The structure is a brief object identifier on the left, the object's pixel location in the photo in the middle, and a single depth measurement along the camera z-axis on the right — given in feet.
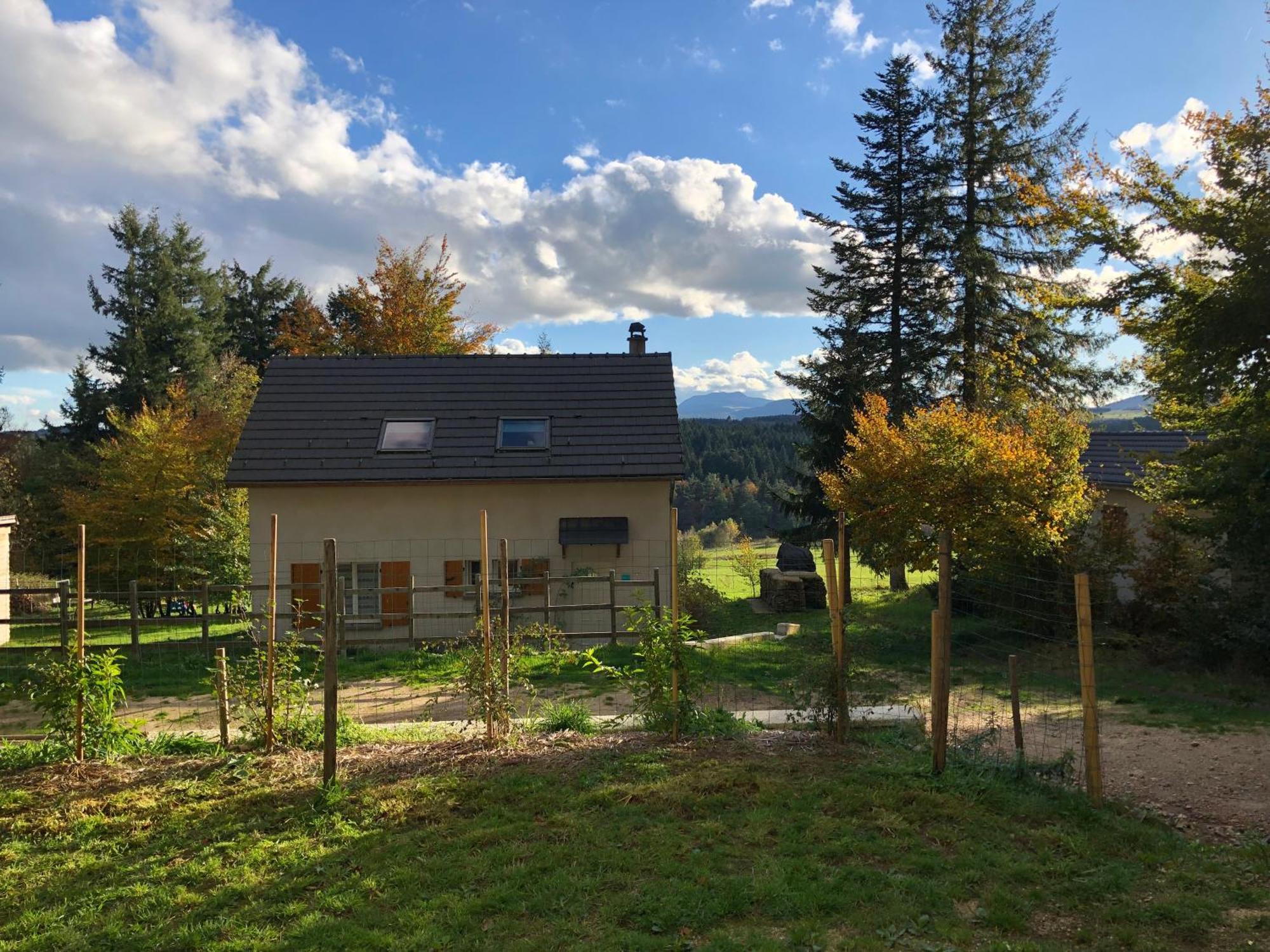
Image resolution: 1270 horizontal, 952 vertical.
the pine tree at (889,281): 72.79
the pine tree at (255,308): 139.74
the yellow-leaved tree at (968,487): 45.60
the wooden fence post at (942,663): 20.35
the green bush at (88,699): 22.02
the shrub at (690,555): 65.72
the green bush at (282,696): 22.79
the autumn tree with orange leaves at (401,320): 101.45
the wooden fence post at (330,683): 19.57
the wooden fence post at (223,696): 23.19
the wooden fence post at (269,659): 22.35
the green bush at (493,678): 22.82
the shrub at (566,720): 24.99
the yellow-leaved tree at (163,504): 66.64
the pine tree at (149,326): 118.83
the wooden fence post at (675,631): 23.41
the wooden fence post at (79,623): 22.17
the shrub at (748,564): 78.28
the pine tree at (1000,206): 70.38
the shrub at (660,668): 23.41
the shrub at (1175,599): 39.83
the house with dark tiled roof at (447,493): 49.85
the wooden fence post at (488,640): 22.59
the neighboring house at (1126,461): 58.44
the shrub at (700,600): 54.39
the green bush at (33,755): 22.36
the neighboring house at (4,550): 57.77
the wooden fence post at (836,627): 22.65
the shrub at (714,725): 24.12
